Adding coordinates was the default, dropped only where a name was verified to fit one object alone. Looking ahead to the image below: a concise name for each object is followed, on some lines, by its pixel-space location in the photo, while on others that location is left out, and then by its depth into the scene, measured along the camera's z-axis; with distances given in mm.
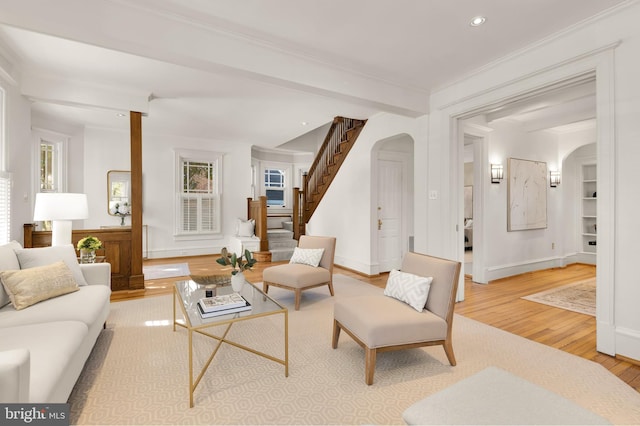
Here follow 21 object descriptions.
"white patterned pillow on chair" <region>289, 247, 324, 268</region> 4120
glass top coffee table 2008
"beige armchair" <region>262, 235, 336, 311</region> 3723
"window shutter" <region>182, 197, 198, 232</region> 7172
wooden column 4355
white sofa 1173
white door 5617
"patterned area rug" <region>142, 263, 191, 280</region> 5246
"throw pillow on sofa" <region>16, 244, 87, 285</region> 2639
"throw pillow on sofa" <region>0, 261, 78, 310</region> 2275
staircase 5918
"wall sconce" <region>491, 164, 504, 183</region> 5043
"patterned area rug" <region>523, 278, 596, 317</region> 3750
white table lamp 3324
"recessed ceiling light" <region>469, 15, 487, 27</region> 2669
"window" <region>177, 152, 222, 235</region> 7152
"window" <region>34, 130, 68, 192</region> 5340
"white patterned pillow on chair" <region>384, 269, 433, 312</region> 2396
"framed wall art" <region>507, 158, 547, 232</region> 5270
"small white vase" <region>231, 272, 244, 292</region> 2619
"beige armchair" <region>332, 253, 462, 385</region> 2148
